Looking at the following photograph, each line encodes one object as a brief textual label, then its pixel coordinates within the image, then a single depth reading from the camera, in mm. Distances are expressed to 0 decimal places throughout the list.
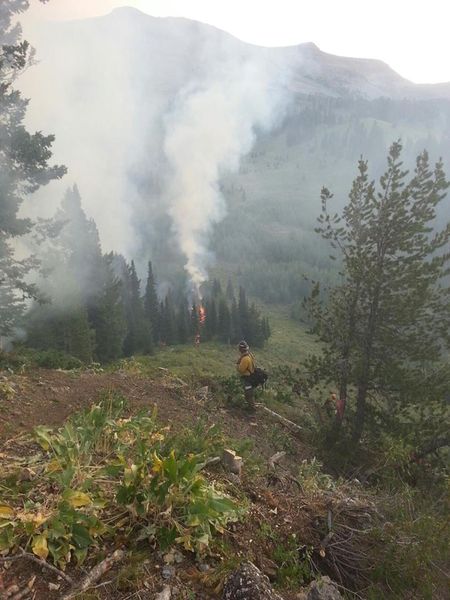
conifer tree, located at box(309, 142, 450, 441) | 11367
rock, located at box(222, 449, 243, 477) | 4660
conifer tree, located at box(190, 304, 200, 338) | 80625
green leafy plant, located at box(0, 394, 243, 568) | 2898
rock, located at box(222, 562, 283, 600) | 2787
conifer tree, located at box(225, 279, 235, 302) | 124331
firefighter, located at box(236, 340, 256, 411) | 12039
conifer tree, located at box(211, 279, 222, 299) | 103638
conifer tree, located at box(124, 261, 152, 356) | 59219
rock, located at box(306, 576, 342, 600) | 3201
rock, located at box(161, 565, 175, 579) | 2943
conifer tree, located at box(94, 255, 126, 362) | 44781
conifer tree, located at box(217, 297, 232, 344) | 82812
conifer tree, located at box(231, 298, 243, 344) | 81875
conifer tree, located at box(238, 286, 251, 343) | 83625
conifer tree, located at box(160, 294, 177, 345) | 76144
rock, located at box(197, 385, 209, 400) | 12128
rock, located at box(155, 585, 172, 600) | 2756
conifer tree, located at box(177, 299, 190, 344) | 78375
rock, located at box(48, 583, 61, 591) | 2688
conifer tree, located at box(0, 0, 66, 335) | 16314
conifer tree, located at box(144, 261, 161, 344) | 76144
